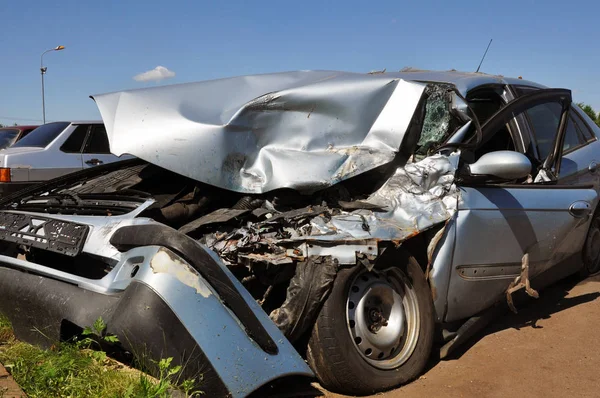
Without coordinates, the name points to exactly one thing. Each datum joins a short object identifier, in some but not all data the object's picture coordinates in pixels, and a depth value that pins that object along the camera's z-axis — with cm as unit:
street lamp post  2258
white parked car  829
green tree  2401
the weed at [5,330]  357
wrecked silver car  272
